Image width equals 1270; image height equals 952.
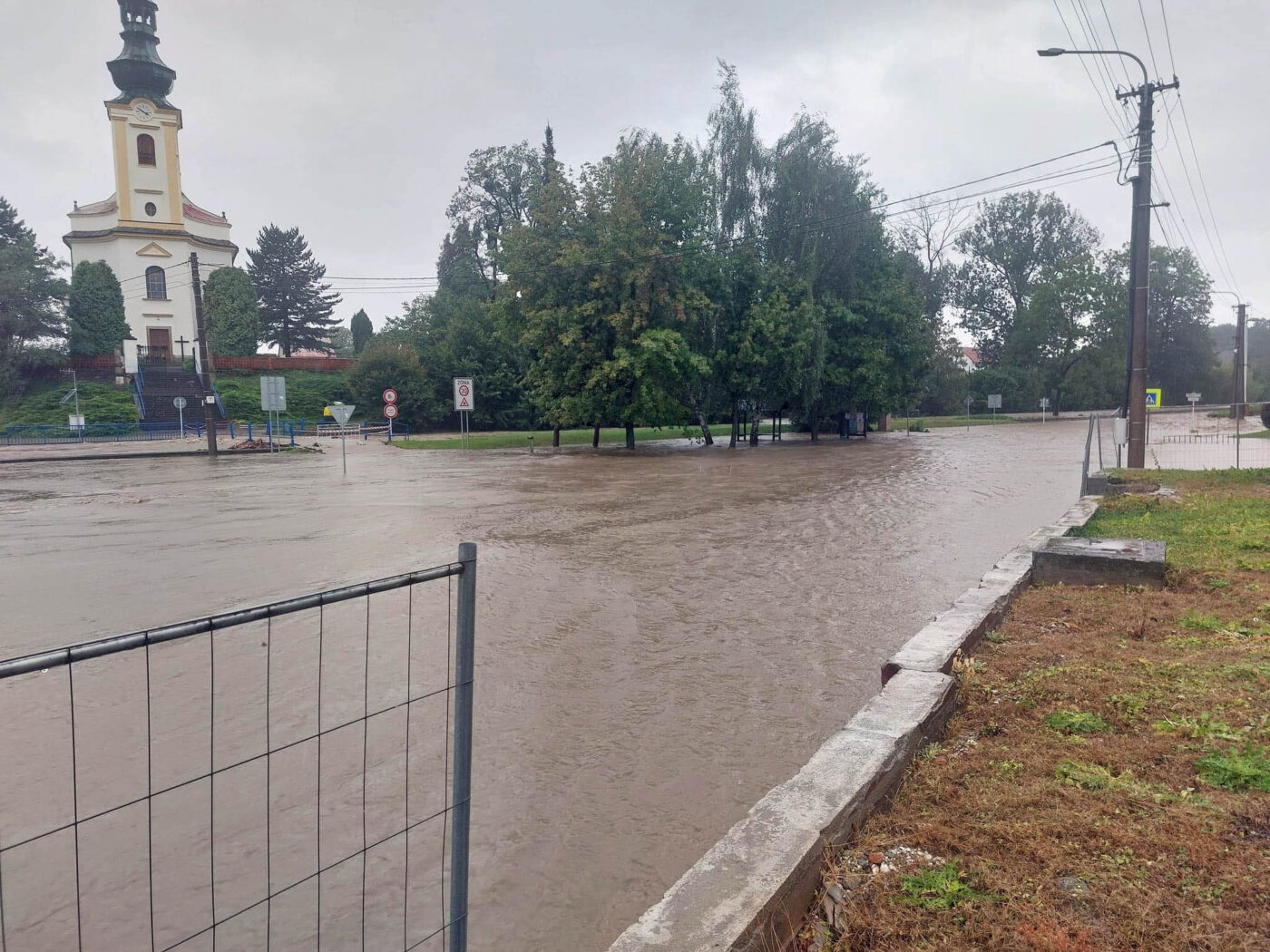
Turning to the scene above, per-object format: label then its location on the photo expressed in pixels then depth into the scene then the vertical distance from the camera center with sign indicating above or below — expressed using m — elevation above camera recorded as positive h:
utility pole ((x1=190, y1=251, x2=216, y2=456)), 32.59 +1.80
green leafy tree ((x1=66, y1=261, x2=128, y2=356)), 56.38 +7.22
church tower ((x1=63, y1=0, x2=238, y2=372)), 59.28 +14.69
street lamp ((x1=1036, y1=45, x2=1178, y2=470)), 17.34 +2.65
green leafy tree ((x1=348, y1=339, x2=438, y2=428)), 51.28 +2.41
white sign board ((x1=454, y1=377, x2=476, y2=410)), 36.09 +1.01
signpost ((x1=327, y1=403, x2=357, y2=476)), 27.08 +0.17
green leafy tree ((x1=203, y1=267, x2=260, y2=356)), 61.41 +7.52
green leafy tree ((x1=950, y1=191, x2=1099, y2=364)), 81.50 +15.43
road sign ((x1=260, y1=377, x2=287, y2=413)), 34.49 +1.01
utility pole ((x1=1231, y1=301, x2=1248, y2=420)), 44.75 +3.19
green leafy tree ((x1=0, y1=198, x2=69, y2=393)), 50.19 +7.03
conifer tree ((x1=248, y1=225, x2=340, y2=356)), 73.25 +11.04
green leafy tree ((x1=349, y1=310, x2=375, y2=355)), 82.12 +8.77
